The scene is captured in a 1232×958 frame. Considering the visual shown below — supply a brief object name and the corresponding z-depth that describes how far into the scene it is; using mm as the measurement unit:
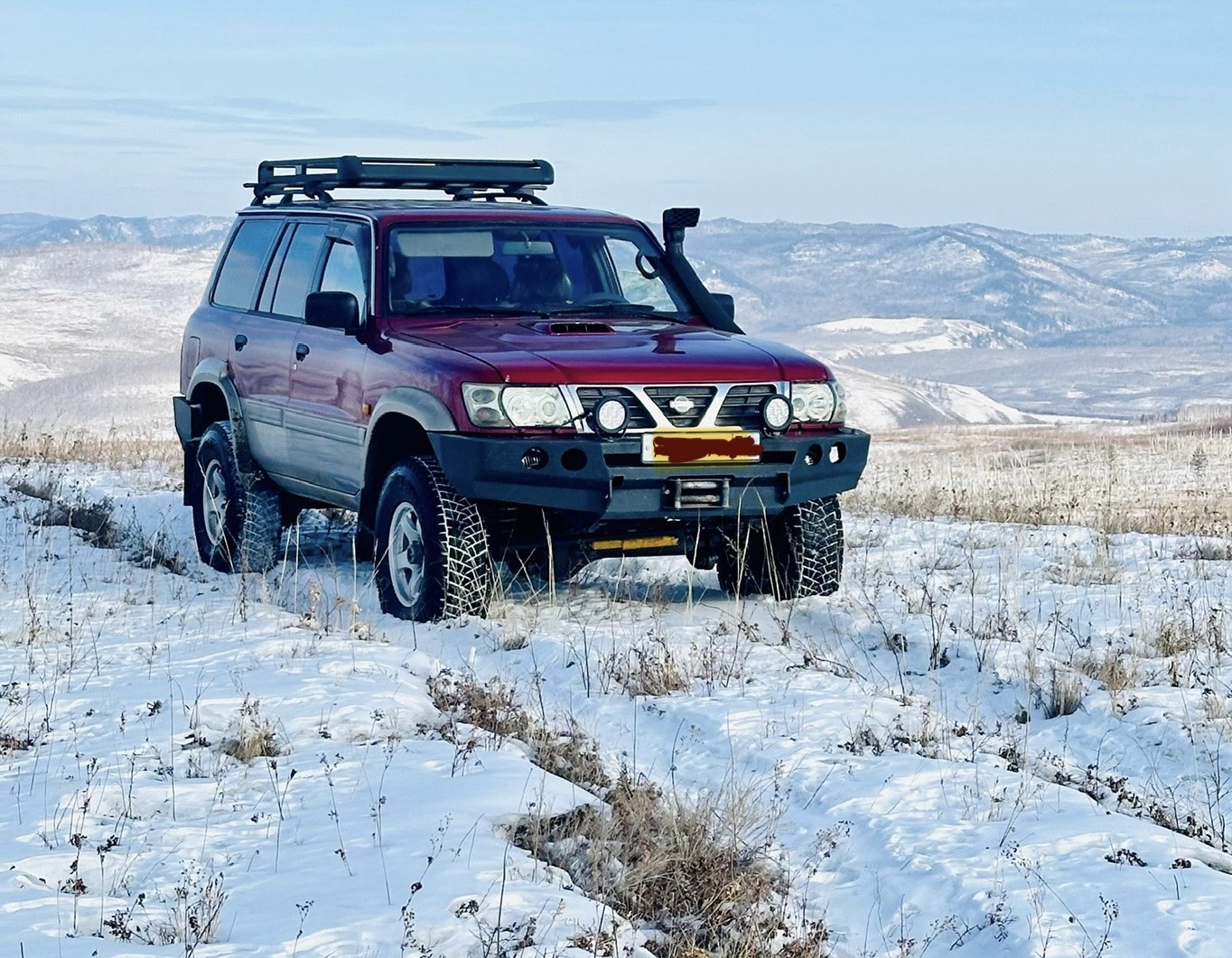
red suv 7426
